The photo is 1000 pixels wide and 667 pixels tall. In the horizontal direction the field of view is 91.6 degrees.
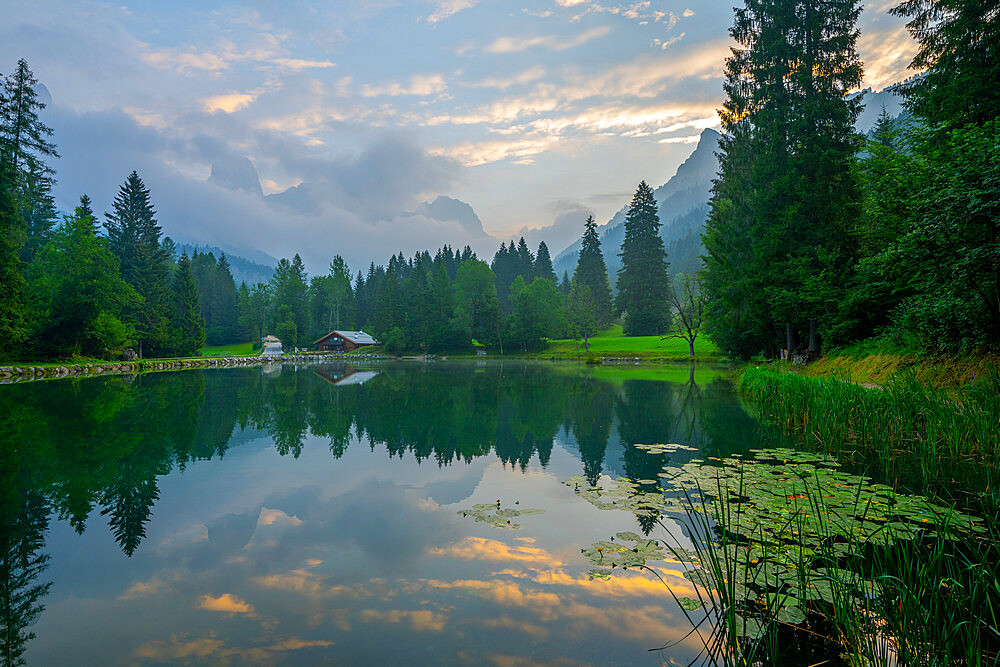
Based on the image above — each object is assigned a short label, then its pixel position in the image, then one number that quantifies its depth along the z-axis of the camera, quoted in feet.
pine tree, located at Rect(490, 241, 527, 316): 365.40
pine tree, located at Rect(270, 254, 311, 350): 335.38
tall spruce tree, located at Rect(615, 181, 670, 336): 253.44
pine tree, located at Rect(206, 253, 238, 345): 310.88
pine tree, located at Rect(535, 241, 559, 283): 366.22
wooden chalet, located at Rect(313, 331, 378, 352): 311.88
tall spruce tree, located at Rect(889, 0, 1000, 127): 51.47
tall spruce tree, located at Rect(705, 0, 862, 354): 75.72
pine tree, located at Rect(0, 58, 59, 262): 130.41
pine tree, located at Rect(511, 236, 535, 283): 372.99
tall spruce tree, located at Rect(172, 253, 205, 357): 200.31
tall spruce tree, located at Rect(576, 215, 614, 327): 287.89
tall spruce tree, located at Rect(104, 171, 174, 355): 183.83
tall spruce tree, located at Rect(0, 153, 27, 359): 108.27
